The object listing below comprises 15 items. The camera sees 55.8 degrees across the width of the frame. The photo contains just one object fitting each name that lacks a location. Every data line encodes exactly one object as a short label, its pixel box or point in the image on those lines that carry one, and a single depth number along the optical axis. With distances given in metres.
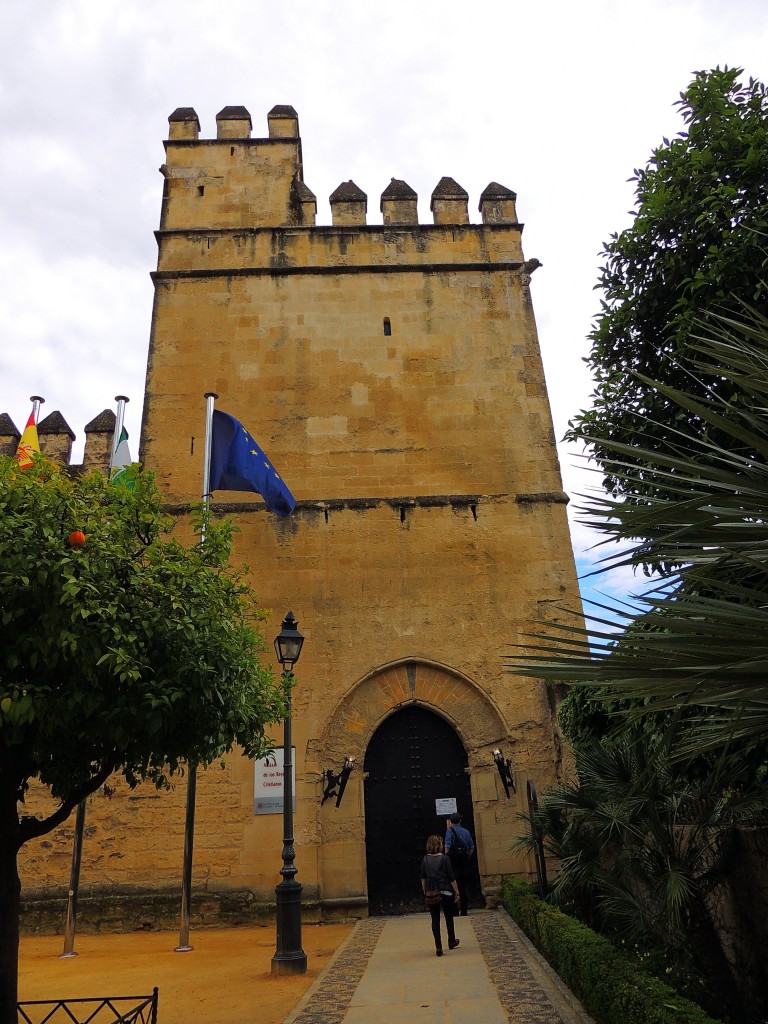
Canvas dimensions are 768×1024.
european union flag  10.75
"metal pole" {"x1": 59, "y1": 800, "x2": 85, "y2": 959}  8.59
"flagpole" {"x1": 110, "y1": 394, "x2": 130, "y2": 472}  11.59
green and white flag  11.58
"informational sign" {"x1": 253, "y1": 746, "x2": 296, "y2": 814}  10.62
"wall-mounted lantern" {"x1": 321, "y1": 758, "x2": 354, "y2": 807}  10.72
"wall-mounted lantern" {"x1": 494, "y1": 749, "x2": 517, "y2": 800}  10.76
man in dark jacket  9.55
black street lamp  7.12
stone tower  10.93
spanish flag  10.94
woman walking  7.30
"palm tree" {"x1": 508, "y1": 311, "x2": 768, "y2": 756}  2.75
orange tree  4.49
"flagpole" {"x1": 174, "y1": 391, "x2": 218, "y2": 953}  8.66
